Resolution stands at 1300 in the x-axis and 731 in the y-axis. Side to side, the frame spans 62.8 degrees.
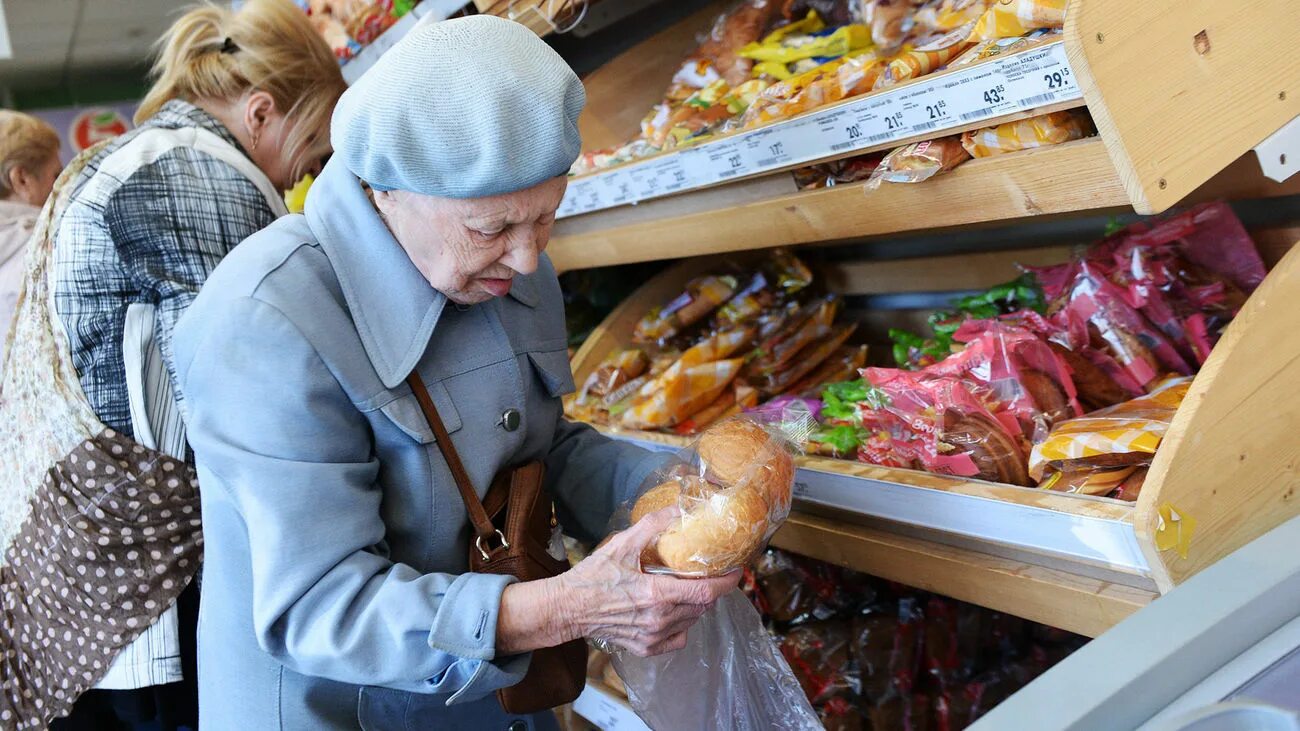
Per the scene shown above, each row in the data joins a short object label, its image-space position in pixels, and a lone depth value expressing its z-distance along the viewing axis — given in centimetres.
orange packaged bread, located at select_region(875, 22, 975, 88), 153
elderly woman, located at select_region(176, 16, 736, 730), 116
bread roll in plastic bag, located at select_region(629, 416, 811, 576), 126
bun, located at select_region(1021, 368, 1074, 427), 159
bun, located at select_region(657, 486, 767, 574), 126
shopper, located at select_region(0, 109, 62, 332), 362
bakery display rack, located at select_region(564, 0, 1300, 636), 117
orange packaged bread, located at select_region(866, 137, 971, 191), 142
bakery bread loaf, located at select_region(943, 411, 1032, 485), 154
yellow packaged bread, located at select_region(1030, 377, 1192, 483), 137
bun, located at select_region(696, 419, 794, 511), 139
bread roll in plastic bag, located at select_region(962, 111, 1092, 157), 130
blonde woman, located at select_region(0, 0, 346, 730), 183
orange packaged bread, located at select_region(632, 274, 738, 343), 268
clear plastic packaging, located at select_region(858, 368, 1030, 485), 154
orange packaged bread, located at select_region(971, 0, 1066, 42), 130
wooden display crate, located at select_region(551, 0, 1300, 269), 113
